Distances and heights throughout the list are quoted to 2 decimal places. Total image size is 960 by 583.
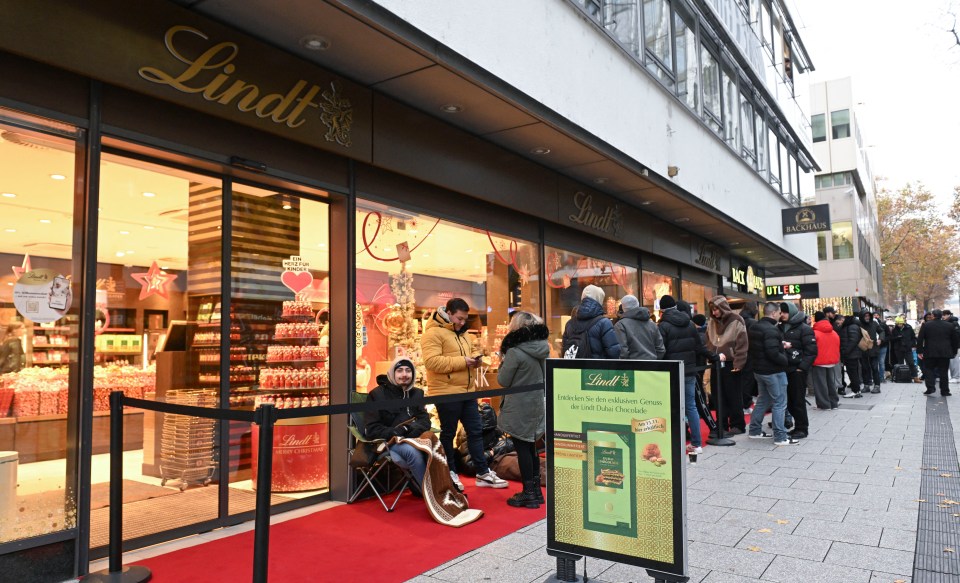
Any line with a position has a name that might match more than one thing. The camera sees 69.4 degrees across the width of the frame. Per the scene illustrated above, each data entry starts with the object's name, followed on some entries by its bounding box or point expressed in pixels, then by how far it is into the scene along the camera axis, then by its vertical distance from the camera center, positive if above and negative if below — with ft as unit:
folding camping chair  19.33 -3.87
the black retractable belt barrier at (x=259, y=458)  9.87 -1.94
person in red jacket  39.14 -1.98
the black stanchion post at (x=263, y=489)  9.75 -2.20
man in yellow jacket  21.94 -1.28
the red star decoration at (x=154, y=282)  18.80 +1.54
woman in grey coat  18.81 -1.80
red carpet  14.17 -4.84
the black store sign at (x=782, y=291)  76.95 +4.40
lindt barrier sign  10.94 -2.16
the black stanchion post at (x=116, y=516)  12.78 -3.40
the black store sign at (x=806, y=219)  55.52 +9.06
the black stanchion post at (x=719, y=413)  28.88 -3.54
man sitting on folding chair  18.58 -2.46
